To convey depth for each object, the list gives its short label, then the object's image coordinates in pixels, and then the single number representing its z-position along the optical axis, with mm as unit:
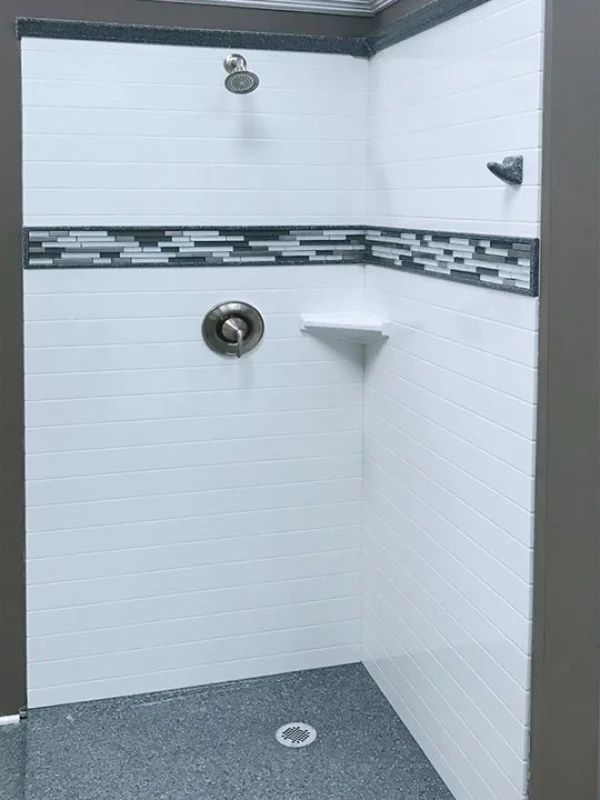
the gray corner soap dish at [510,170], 1721
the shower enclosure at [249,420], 2180
